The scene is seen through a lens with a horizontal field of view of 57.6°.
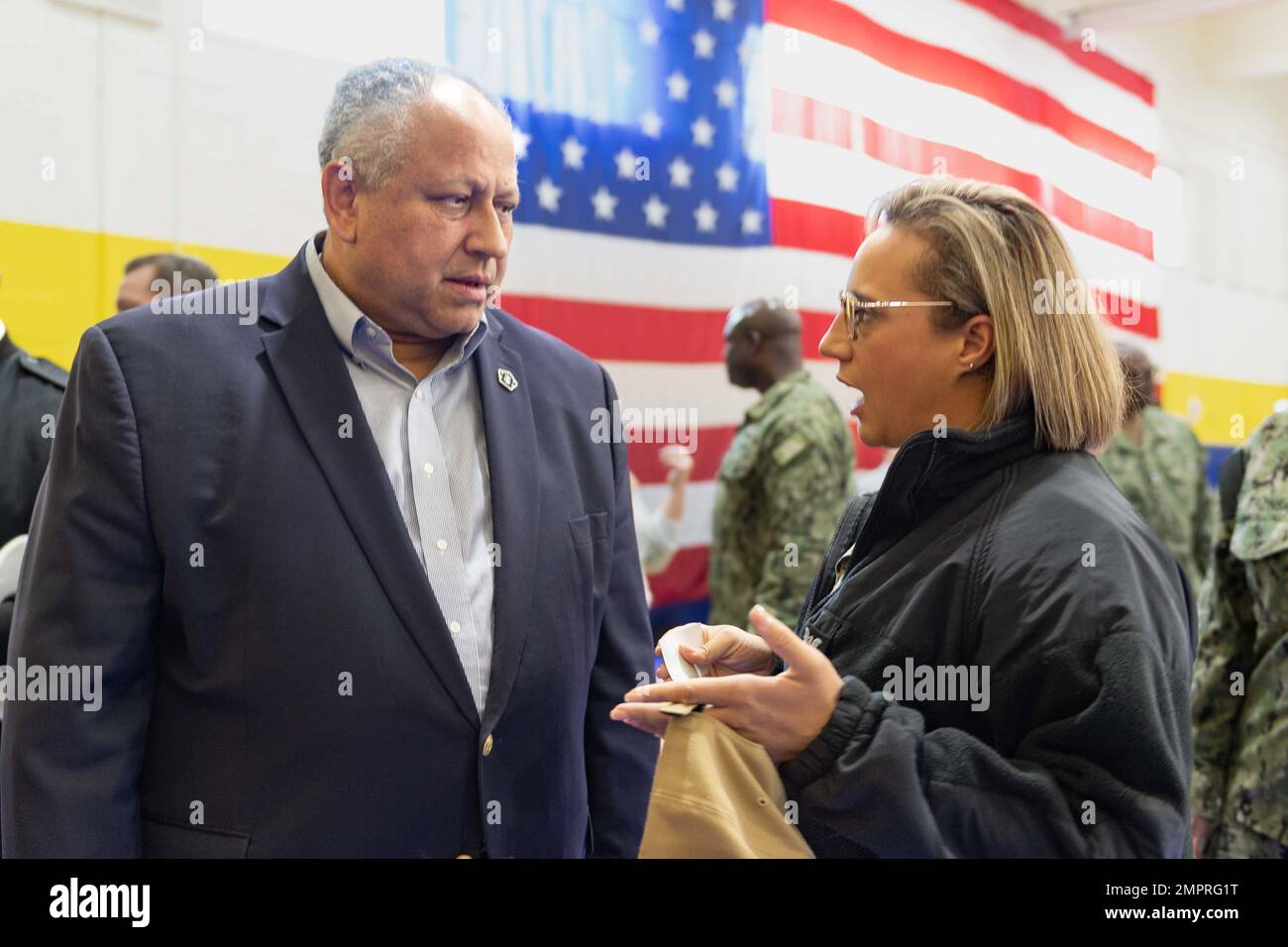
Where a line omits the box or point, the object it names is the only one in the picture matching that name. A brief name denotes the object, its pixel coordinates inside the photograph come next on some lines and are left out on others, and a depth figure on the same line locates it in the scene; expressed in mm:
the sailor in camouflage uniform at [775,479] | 3652
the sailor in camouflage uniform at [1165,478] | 4750
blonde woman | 1184
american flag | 4559
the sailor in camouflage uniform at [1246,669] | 2131
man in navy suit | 1441
